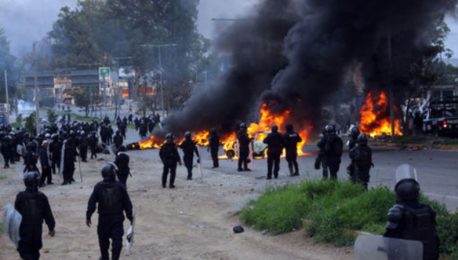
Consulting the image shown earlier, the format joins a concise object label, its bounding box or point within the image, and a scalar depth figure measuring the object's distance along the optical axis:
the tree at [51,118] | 54.38
